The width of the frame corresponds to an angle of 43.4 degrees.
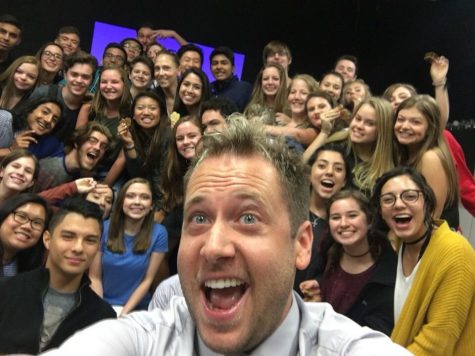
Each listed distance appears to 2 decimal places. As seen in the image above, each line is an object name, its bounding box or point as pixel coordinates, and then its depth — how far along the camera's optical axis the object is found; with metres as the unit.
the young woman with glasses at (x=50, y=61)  4.84
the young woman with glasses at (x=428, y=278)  2.34
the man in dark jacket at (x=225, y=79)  4.92
